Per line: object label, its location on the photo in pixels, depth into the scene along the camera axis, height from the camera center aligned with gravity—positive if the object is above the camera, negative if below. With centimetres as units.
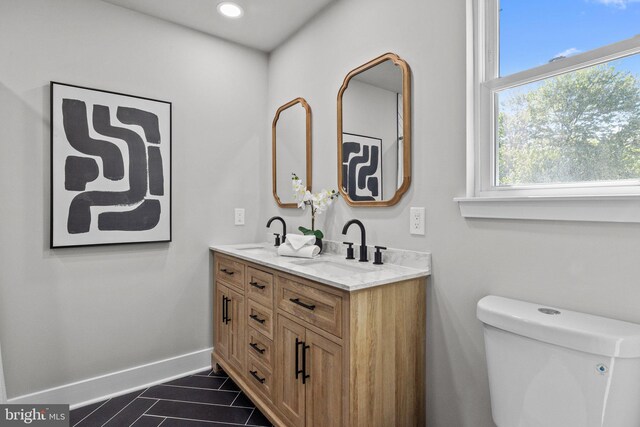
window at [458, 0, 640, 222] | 111 +42
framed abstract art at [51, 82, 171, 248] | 200 +28
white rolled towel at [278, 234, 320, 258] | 199 -21
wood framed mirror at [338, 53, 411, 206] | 172 +45
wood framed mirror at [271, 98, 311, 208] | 240 +50
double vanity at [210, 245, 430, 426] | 132 -58
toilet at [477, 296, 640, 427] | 94 -47
